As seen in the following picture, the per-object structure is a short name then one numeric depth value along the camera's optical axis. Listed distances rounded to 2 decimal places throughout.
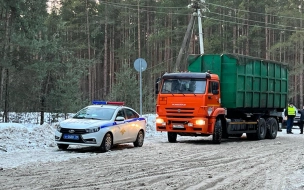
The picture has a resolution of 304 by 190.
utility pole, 27.50
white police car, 14.89
